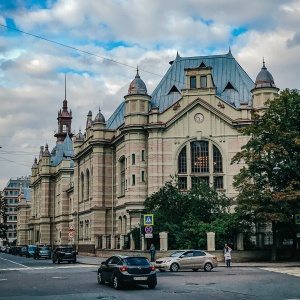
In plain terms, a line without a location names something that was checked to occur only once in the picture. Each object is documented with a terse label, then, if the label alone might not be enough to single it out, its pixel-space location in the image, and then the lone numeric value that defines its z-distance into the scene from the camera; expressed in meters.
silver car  34.88
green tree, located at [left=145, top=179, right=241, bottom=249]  46.44
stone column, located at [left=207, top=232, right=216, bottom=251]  45.00
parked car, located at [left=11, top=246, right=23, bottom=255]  81.59
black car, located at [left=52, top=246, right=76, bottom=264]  46.81
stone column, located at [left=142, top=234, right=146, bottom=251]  49.81
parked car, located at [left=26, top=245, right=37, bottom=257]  68.03
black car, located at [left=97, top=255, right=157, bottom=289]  22.78
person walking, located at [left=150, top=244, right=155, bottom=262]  44.28
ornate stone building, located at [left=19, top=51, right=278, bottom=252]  58.62
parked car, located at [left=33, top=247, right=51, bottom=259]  60.69
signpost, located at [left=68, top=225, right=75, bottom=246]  54.10
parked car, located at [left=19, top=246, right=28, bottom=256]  73.71
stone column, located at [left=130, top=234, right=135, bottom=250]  52.46
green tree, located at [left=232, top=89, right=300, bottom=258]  42.12
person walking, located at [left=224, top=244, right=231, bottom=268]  38.84
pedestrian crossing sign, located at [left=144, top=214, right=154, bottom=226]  43.34
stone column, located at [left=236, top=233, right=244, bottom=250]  46.16
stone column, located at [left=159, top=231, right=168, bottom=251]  46.60
